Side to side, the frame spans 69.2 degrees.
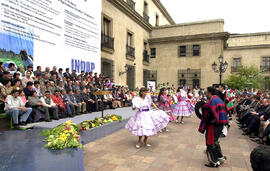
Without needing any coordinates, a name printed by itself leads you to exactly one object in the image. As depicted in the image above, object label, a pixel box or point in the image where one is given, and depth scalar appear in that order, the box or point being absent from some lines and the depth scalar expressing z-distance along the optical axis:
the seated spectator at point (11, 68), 7.55
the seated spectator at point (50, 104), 7.48
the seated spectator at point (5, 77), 6.85
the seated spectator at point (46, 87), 8.26
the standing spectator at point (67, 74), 10.16
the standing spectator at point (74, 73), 10.71
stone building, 19.00
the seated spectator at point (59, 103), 7.95
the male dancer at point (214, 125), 4.36
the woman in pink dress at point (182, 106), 9.30
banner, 7.88
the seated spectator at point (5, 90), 6.50
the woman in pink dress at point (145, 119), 5.62
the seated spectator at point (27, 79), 7.66
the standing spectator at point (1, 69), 6.98
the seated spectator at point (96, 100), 10.44
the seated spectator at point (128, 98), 13.67
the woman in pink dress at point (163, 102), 8.53
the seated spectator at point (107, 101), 11.29
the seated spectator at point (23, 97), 6.58
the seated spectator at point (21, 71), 7.73
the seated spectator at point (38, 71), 8.53
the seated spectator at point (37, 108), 6.81
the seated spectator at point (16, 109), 6.03
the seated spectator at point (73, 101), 8.83
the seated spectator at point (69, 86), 9.39
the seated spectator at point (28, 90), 7.09
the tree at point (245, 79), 22.94
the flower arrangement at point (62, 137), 4.17
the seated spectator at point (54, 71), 9.16
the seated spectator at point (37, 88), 7.70
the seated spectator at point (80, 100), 9.41
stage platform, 3.19
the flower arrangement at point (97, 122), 6.07
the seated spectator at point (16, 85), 6.81
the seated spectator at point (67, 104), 8.32
